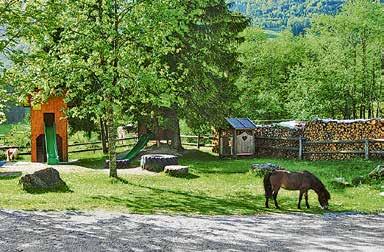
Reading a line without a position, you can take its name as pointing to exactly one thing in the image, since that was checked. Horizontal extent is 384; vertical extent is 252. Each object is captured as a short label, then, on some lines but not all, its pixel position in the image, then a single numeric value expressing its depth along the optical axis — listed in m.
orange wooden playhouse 28.67
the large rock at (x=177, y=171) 21.95
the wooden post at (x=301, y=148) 29.33
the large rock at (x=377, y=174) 19.77
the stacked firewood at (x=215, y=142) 34.75
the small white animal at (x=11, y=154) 30.91
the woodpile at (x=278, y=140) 30.48
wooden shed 31.66
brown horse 15.14
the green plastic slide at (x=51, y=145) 26.66
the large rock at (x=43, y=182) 17.42
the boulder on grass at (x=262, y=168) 21.81
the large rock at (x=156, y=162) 23.00
